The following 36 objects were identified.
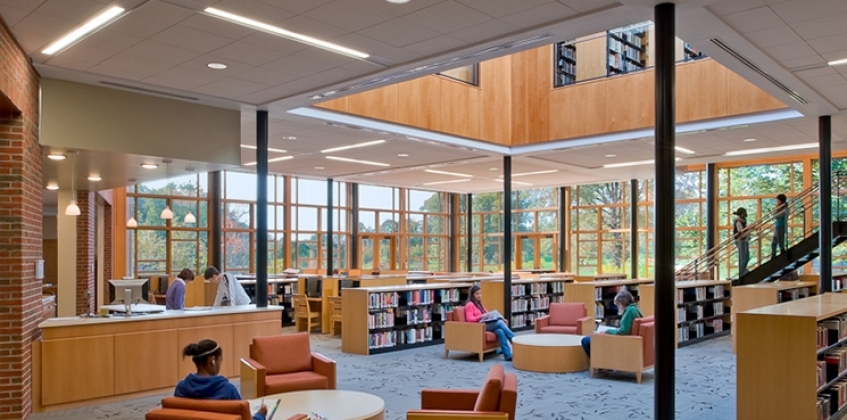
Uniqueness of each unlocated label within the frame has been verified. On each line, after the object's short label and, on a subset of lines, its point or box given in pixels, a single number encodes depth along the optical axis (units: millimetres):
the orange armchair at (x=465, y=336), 10977
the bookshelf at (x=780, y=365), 6105
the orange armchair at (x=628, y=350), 9188
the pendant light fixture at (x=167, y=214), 14977
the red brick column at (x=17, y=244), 6695
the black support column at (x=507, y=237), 13930
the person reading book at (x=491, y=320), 11078
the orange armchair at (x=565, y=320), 11555
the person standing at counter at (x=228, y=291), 10227
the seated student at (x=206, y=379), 4762
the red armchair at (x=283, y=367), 6836
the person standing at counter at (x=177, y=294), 10076
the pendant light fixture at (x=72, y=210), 11219
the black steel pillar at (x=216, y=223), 18688
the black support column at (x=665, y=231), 5703
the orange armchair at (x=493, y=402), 4773
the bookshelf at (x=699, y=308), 12828
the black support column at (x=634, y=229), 19031
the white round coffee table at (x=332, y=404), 5594
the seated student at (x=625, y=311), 9445
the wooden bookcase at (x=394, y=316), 11852
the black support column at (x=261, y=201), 9445
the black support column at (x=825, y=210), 10591
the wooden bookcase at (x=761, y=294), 11586
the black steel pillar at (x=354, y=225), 22938
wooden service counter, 7660
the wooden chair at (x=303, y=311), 14633
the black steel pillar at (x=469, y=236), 23028
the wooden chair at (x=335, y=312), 14031
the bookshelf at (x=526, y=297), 14641
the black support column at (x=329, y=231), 17719
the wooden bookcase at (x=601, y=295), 13375
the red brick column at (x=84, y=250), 14352
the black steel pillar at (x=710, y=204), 18125
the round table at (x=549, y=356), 9883
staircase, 12125
